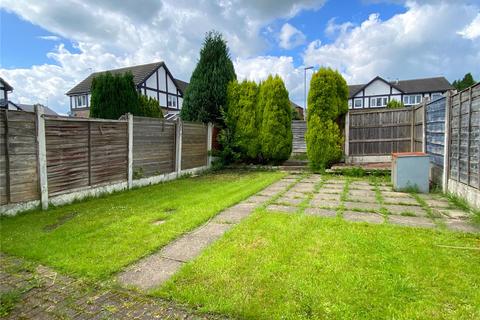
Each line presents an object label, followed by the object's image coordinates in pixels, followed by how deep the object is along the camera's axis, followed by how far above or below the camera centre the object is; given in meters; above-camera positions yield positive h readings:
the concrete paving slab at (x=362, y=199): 5.70 -1.12
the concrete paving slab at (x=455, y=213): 4.49 -1.15
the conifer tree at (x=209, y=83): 10.65 +2.40
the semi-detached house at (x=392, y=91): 35.47 +6.92
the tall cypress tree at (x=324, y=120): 9.67 +0.89
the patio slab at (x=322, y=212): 4.66 -1.16
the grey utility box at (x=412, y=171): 6.49 -0.62
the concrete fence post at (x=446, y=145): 5.95 +0.00
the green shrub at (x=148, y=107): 13.36 +1.89
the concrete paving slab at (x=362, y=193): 6.18 -1.10
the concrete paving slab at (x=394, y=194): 6.10 -1.11
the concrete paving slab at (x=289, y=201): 5.49 -1.13
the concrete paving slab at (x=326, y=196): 5.90 -1.11
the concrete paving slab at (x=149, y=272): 2.61 -1.28
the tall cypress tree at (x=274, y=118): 10.47 +1.03
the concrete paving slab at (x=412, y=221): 4.13 -1.18
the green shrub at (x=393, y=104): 17.55 +2.61
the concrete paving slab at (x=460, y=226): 3.87 -1.18
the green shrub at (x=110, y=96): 11.68 +2.08
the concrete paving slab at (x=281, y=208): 5.00 -1.16
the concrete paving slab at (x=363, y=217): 4.38 -1.17
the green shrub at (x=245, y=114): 10.59 +1.19
